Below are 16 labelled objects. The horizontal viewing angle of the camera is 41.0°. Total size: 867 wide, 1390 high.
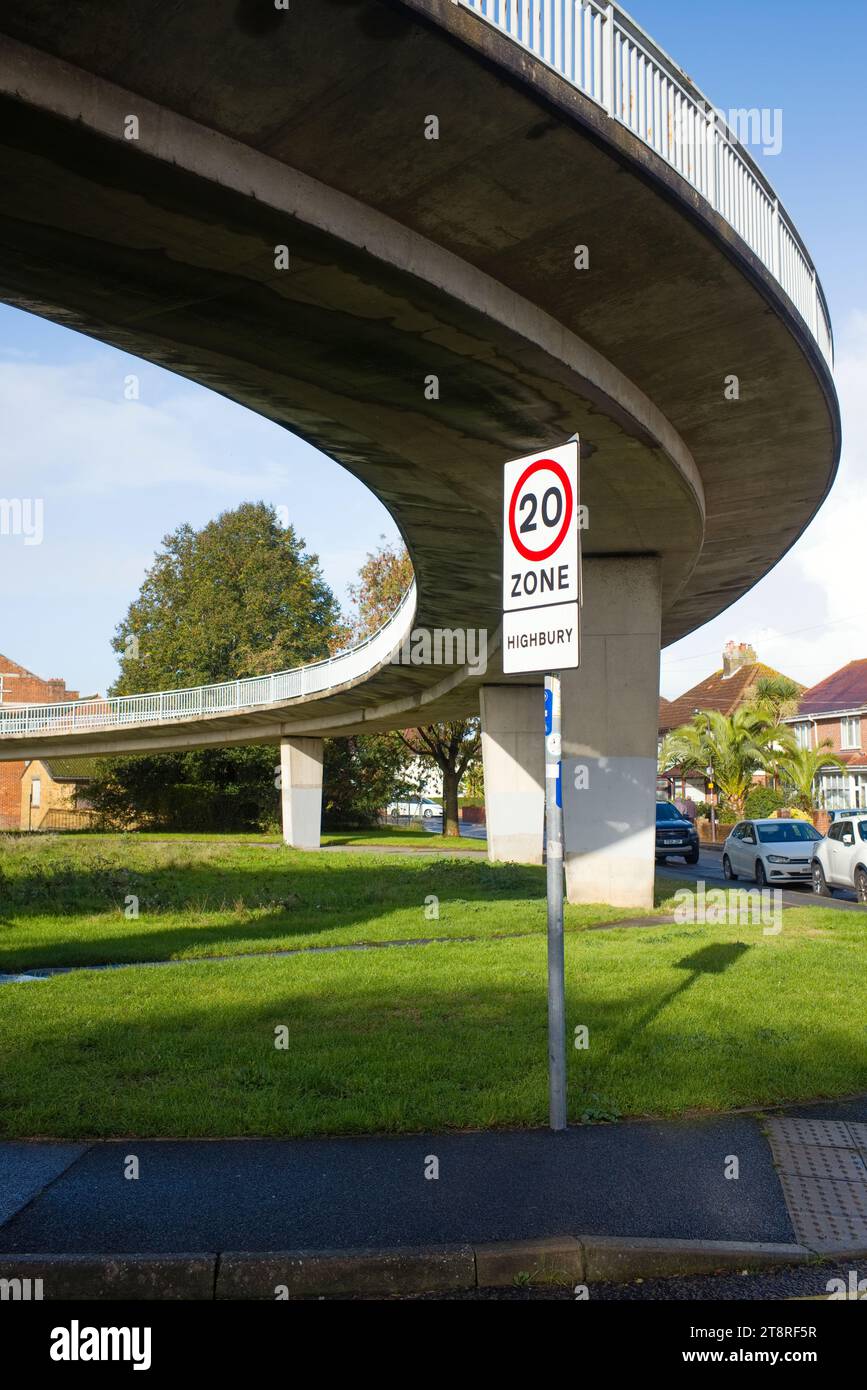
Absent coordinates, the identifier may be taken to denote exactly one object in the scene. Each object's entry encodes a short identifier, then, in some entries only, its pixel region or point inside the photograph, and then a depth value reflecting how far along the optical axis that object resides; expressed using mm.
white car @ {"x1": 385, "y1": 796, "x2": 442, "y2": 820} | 87406
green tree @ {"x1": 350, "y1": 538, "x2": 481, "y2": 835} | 50781
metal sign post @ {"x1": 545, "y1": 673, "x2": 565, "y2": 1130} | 5812
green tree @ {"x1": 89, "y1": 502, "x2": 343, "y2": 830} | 61406
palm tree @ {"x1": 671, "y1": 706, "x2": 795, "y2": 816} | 42625
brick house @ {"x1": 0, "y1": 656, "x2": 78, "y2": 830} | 79125
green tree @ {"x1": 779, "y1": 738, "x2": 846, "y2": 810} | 42562
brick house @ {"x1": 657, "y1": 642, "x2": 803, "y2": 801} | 63125
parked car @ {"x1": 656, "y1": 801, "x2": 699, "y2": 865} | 30984
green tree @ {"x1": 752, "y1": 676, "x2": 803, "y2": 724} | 46094
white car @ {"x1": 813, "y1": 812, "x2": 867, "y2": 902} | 19438
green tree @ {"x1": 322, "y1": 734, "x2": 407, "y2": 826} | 56531
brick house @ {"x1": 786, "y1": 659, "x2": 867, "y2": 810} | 50125
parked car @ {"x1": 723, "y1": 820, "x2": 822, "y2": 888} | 22656
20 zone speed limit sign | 5969
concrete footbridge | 7234
